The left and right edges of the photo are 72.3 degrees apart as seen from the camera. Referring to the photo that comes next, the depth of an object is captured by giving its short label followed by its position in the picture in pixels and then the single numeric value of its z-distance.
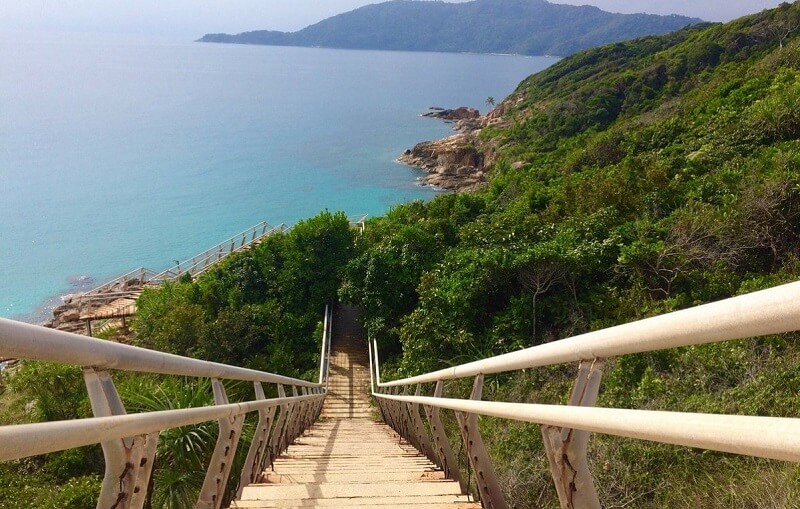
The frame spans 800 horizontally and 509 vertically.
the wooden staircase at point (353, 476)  2.71
